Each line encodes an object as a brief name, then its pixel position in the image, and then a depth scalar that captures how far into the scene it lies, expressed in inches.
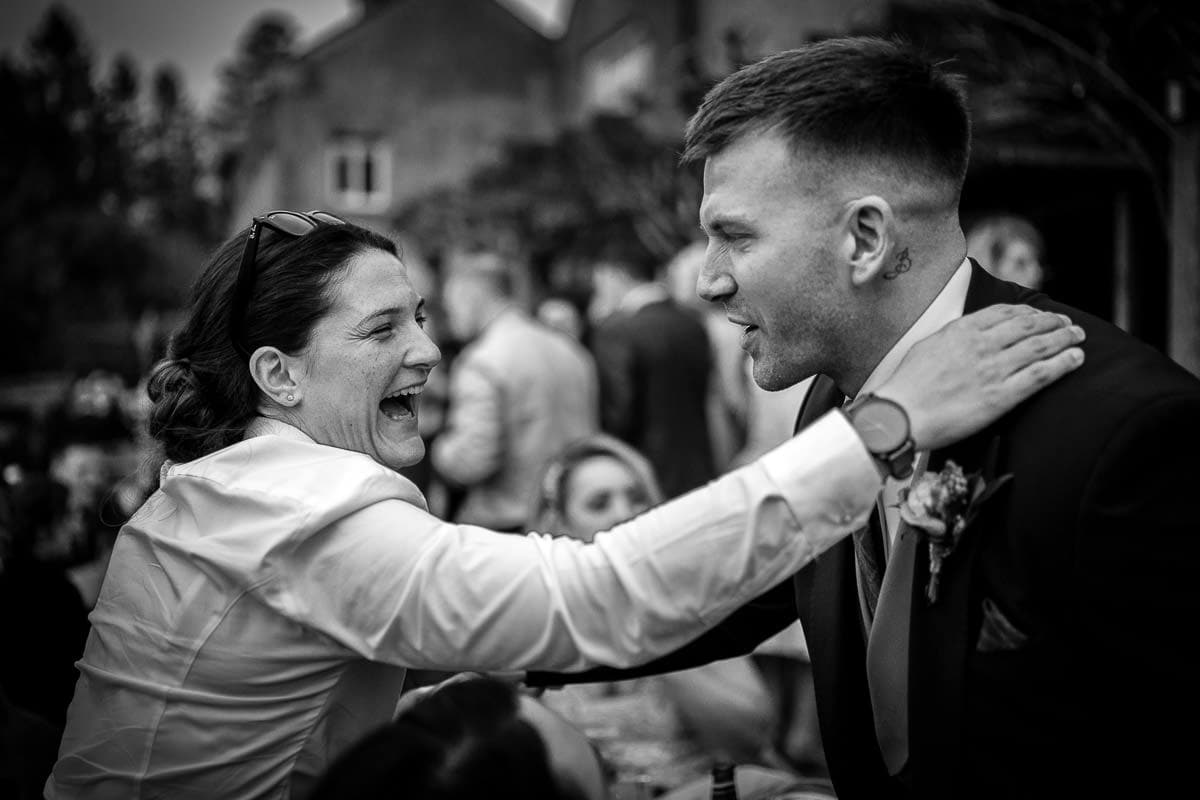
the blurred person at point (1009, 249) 197.2
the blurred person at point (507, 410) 236.2
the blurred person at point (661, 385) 256.2
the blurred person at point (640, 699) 151.5
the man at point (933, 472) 63.7
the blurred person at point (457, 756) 51.9
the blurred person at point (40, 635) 110.0
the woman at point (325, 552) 65.3
